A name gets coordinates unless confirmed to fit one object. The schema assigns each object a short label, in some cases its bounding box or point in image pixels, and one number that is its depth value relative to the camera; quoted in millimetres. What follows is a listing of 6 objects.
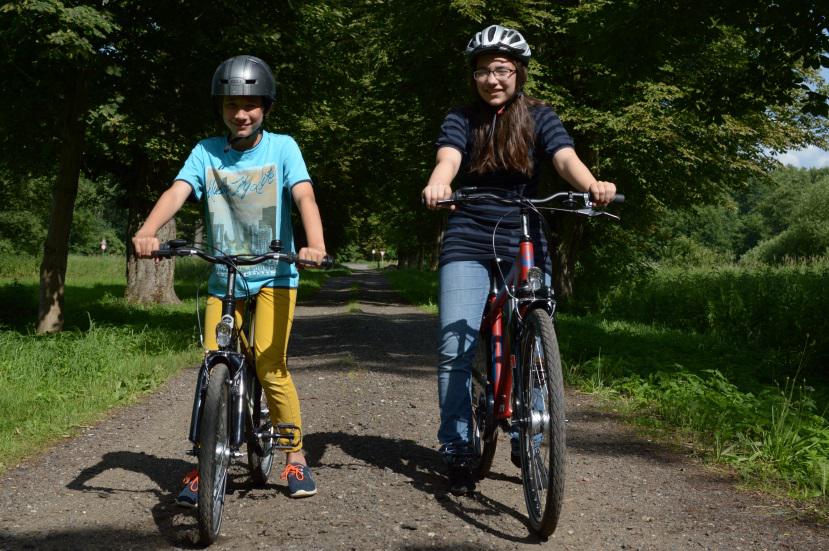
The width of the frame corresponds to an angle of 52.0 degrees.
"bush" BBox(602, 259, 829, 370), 11914
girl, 4195
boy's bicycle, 3453
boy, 3984
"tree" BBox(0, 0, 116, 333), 9258
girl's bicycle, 3518
